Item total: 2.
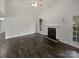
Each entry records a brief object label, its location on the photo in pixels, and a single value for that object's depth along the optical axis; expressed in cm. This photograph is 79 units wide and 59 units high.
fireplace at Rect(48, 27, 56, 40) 388
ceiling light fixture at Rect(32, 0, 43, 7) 400
